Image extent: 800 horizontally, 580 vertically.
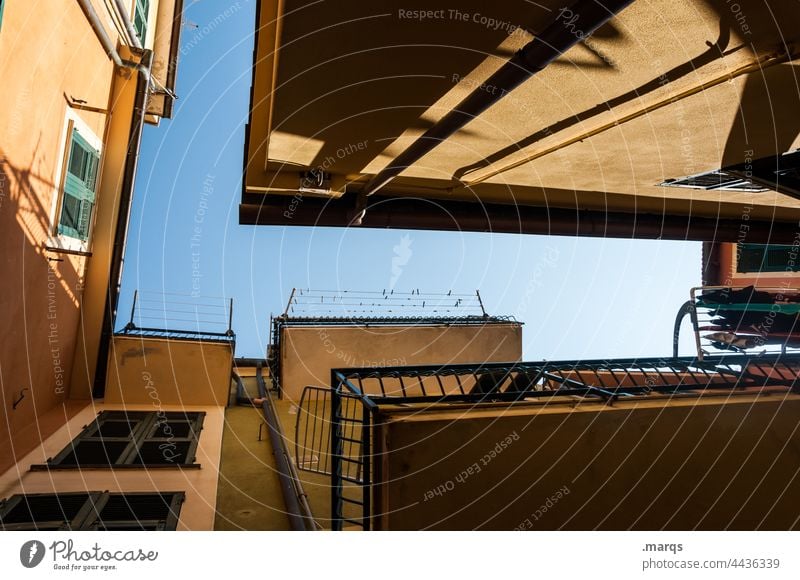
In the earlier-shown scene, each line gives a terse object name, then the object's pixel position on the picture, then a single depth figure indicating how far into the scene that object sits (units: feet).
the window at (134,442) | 18.19
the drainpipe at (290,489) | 14.98
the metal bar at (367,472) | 9.80
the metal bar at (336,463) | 11.78
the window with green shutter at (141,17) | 25.21
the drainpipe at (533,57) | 7.49
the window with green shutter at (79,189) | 19.49
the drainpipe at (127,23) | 20.76
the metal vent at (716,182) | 19.66
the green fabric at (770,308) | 23.32
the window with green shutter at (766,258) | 33.32
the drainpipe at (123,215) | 24.97
